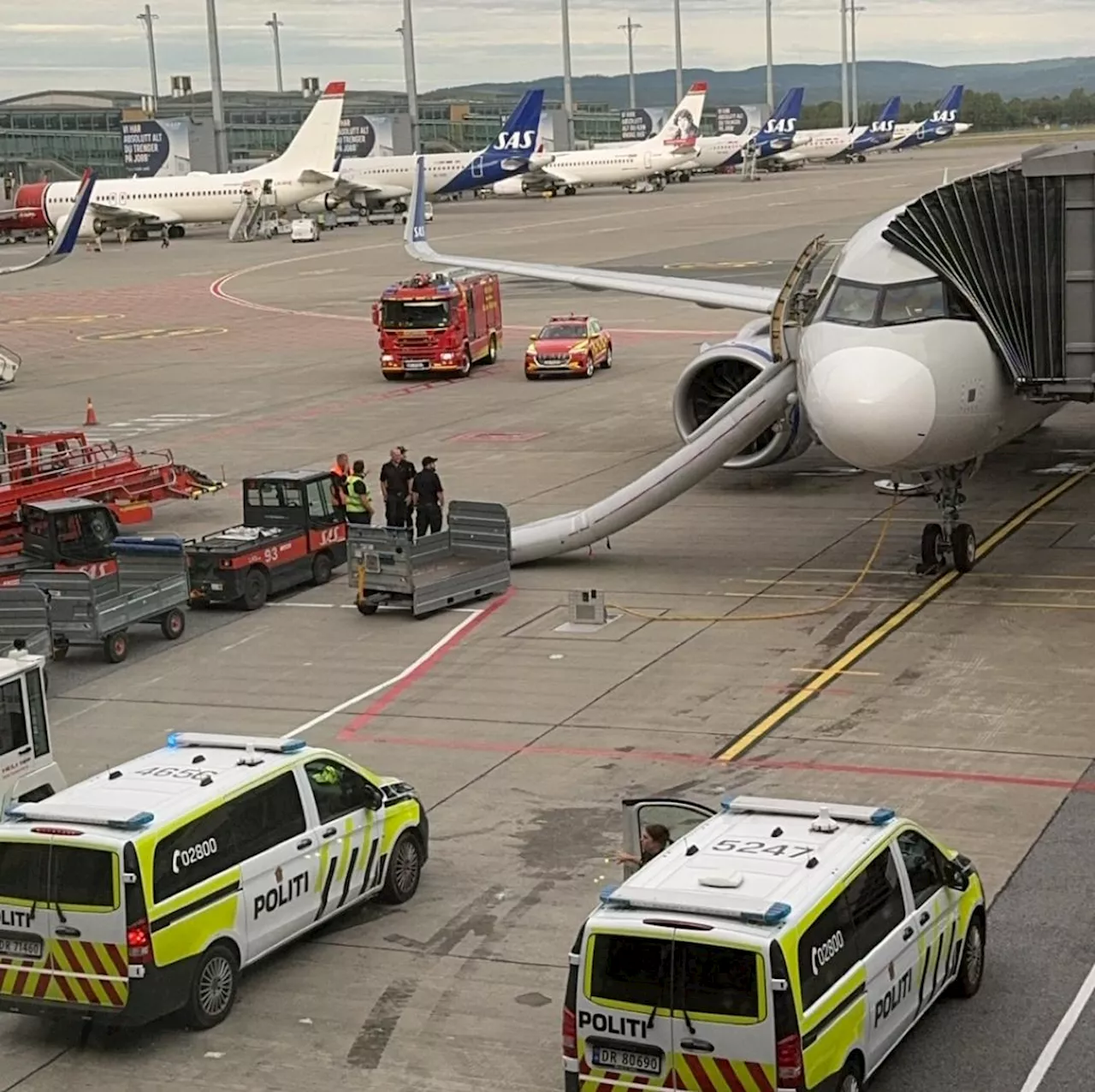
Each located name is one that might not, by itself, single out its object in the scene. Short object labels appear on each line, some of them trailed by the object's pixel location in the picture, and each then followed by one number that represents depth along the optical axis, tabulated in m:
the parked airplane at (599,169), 156.75
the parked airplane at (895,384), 25.61
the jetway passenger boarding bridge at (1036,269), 26.91
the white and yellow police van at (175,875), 14.25
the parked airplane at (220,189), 119.56
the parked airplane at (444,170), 132.75
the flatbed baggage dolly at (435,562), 28.33
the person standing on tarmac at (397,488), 31.34
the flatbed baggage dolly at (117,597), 26.19
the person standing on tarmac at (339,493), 31.61
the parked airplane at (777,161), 198.00
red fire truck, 53.84
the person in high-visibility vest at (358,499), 31.86
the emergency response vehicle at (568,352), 53.09
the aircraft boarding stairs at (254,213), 117.81
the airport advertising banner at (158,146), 159.12
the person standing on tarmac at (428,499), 31.11
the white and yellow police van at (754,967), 12.20
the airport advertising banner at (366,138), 176.25
